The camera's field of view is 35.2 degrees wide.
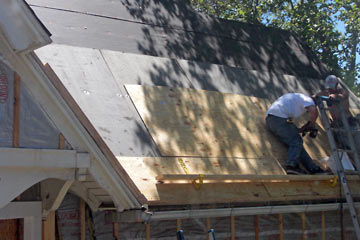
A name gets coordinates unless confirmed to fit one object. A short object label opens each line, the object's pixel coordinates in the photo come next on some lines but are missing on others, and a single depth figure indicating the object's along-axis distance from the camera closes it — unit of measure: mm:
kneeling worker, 8588
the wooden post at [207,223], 7199
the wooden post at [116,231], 6480
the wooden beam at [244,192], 6586
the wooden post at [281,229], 7926
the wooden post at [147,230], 6625
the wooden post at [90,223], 6410
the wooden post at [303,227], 8219
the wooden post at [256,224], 7738
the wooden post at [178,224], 6910
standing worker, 9203
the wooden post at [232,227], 7414
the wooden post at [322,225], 8414
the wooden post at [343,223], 8715
